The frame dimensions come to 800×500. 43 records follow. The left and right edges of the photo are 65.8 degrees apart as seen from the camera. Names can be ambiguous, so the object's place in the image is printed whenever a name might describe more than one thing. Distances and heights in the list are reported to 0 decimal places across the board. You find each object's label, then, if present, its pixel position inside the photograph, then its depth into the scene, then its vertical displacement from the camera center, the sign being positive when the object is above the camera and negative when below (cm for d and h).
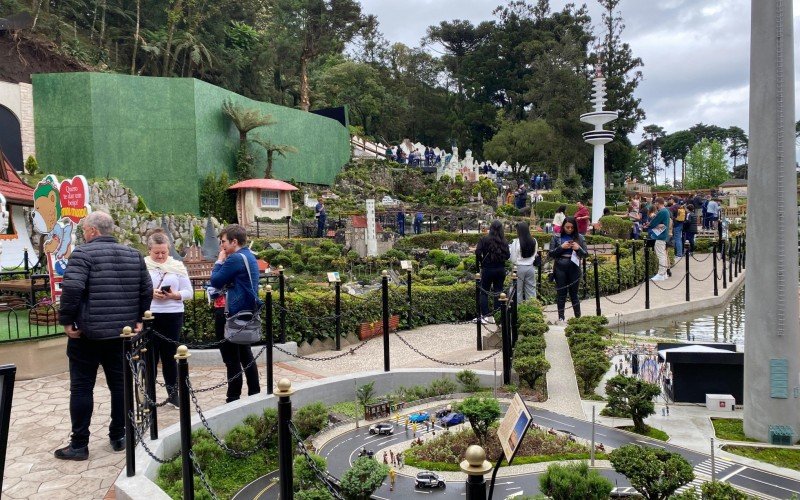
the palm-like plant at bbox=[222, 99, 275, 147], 2794 +516
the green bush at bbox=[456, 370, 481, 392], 764 -193
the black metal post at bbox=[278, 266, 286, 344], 903 -127
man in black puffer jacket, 532 -68
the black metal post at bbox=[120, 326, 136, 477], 484 -136
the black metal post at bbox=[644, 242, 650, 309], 1317 -132
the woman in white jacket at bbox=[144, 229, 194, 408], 657 -66
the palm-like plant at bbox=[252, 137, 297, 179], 2992 +395
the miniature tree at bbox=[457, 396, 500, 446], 575 -175
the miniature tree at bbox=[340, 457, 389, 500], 443 -183
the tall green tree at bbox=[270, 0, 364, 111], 4306 +1442
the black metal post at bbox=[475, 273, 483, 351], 981 -130
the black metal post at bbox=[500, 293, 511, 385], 738 -143
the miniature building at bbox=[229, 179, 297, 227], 2781 +143
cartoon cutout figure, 959 +20
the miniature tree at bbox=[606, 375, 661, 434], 621 -181
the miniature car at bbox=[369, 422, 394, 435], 639 -210
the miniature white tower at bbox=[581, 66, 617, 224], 3100 +371
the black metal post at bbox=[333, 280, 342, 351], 1022 -127
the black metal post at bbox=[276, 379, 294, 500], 343 -120
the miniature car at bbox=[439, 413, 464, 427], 662 -210
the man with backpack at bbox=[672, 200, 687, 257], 1936 -24
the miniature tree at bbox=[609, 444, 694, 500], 419 -174
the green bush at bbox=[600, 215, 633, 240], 2481 -27
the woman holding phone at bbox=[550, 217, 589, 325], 1105 -72
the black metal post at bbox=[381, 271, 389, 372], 791 -122
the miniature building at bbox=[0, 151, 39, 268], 1384 +39
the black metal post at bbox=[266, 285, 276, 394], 679 -121
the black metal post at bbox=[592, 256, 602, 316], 1175 -121
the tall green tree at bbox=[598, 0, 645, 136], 4988 +1179
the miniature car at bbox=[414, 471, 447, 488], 505 -210
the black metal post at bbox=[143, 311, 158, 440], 555 -125
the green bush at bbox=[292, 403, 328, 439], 635 -197
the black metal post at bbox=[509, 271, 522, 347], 905 -133
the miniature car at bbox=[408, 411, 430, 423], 670 -209
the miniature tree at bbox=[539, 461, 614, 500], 423 -182
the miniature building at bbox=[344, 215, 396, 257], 2166 -40
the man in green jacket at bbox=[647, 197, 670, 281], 1666 -27
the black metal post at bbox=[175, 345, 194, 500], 430 -135
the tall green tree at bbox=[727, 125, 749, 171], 10162 +1238
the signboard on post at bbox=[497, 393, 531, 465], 367 -126
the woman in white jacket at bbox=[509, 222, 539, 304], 1100 -67
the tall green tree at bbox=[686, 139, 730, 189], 7069 +592
